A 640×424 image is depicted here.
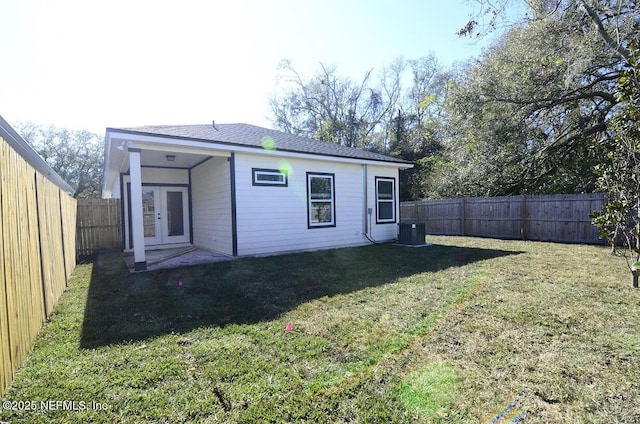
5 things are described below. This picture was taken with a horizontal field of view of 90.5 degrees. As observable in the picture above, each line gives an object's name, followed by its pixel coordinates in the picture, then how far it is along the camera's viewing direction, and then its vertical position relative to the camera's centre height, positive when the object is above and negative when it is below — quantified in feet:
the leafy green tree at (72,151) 81.30 +15.85
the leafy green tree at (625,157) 9.53 +1.55
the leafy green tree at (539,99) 27.40 +11.26
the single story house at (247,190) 22.99 +1.55
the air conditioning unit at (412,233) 31.35 -2.96
